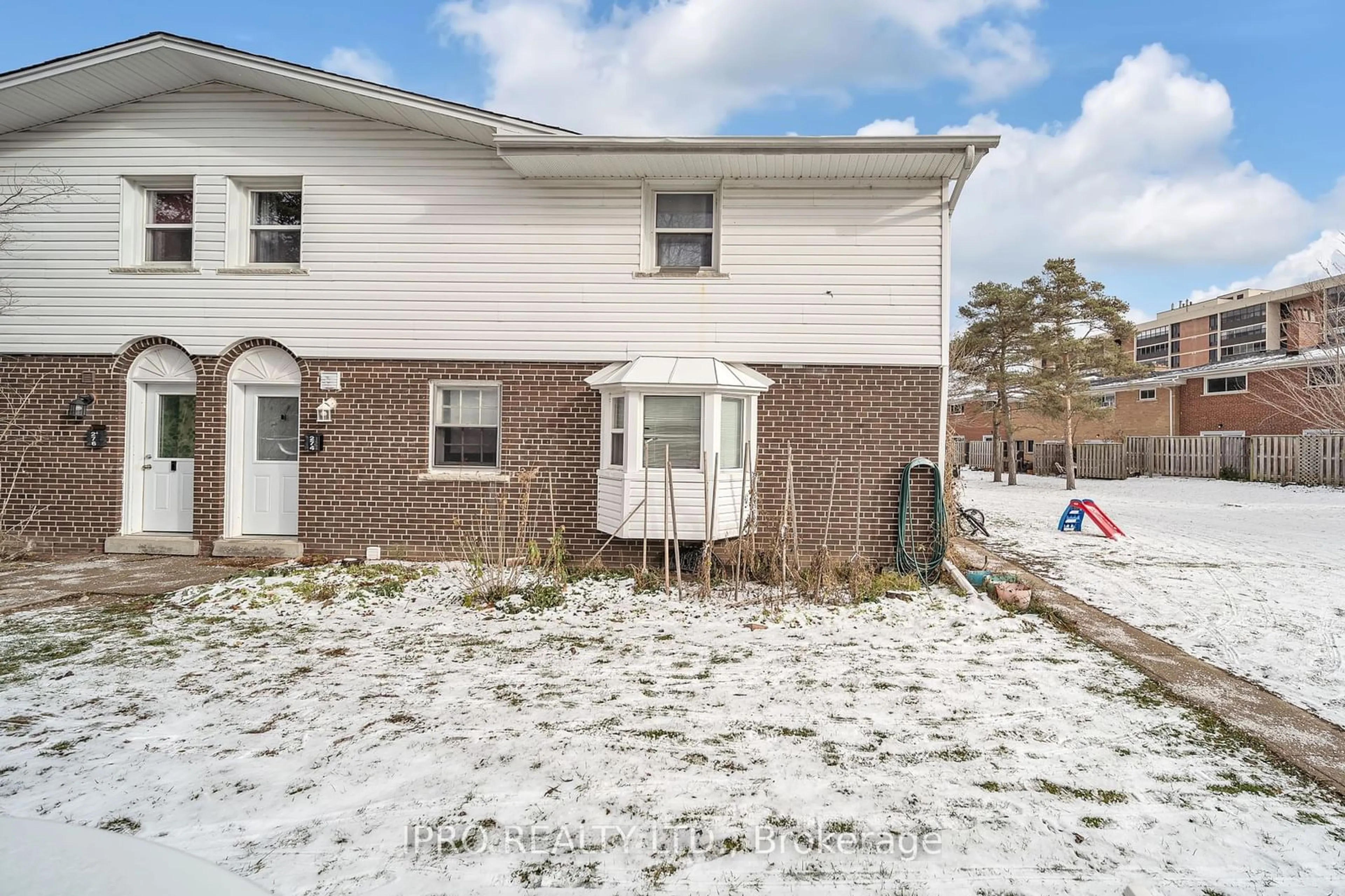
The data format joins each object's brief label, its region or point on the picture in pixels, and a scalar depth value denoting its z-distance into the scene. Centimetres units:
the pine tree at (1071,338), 2223
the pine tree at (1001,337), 2312
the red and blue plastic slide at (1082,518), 1191
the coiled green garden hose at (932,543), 822
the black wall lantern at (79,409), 906
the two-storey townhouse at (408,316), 853
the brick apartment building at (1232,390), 1695
